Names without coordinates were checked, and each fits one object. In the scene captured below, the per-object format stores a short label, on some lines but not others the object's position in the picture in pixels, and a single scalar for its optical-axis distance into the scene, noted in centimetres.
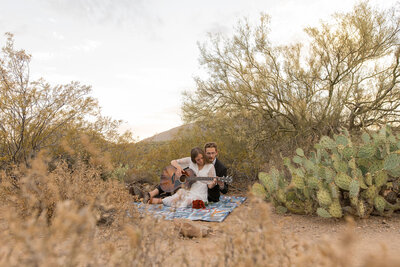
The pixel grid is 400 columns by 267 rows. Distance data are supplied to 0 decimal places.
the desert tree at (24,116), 604
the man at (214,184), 594
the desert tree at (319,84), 876
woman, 565
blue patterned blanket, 468
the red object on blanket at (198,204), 544
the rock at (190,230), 351
